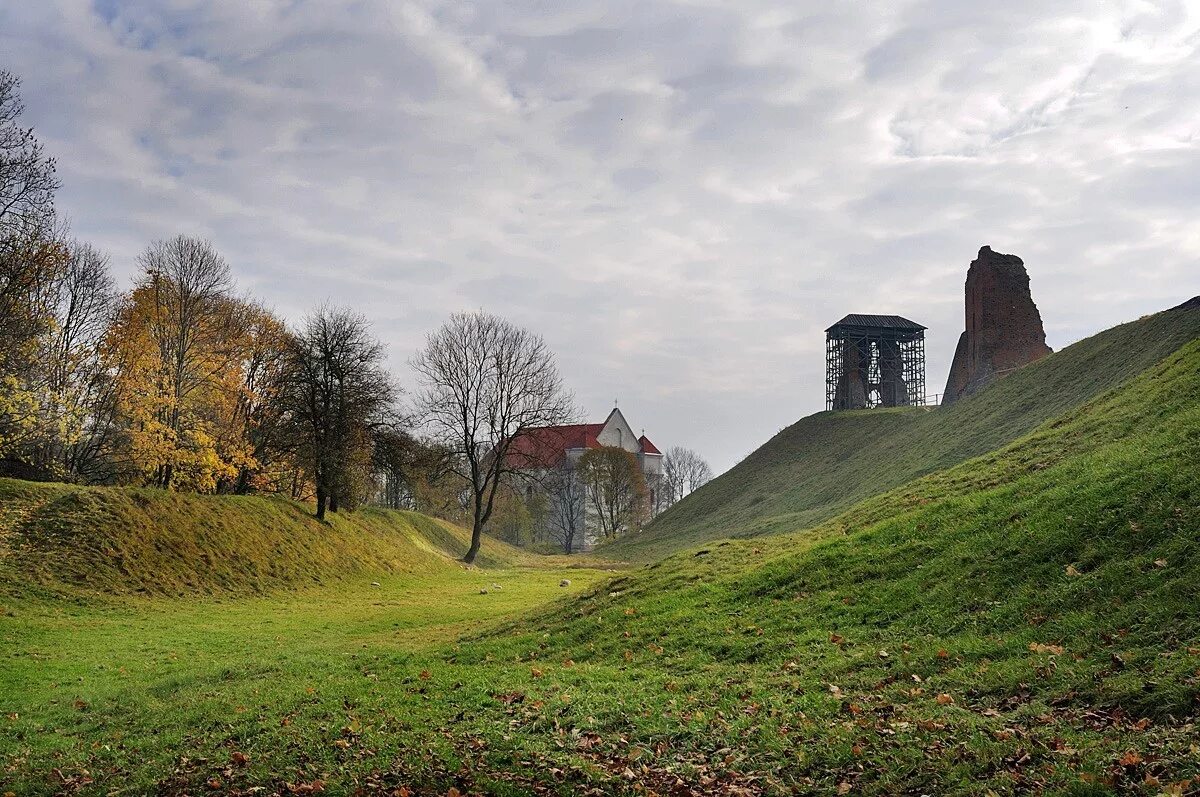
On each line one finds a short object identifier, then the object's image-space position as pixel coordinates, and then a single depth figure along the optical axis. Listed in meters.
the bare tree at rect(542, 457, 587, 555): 94.25
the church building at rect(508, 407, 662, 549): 99.38
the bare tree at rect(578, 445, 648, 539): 83.75
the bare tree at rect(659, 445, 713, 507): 130.62
